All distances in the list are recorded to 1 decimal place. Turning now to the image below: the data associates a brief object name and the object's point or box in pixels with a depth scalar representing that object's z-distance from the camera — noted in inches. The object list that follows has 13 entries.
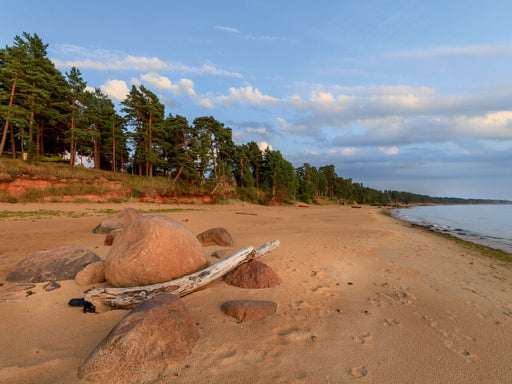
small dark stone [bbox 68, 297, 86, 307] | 152.3
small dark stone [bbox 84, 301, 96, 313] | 145.2
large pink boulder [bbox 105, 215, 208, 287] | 165.6
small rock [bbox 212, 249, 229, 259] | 288.1
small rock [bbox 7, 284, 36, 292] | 168.4
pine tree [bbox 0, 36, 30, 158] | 921.9
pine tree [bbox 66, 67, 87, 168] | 1135.6
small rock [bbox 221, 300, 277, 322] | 140.0
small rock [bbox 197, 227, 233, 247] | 359.9
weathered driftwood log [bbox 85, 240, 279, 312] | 147.6
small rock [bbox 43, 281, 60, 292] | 173.2
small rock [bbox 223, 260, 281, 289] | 195.3
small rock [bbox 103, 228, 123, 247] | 339.6
